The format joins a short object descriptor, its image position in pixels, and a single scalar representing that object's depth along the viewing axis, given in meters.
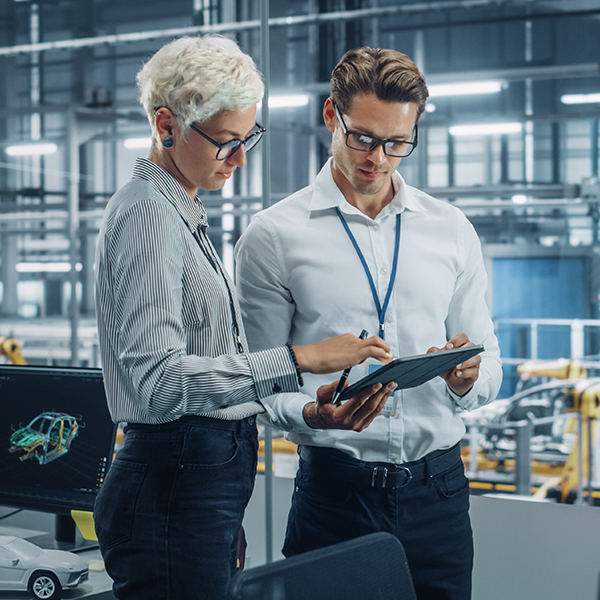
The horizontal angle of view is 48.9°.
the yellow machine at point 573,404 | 4.42
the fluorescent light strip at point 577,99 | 11.00
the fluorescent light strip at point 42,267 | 11.96
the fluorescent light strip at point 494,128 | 8.38
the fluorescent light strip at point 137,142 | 10.83
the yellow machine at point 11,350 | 4.97
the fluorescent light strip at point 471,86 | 6.27
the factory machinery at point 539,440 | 4.72
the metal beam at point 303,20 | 5.68
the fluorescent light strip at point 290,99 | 6.66
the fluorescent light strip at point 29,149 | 8.43
